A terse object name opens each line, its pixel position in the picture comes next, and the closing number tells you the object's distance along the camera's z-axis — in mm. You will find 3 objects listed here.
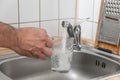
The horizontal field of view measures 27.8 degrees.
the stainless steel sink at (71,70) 1088
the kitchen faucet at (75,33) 1195
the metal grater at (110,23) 1155
